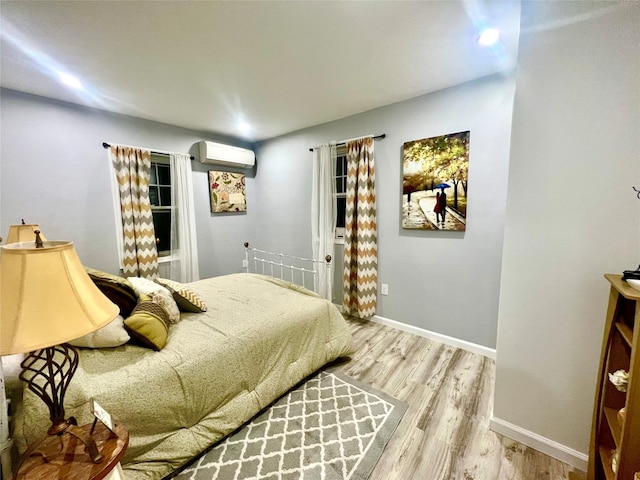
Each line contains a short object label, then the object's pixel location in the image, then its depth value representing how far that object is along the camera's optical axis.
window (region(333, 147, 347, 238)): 3.29
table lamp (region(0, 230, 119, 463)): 0.68
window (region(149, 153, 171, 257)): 3.37
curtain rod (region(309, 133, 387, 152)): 2.79
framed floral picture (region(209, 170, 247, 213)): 3.79
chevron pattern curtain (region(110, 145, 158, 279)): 2.89
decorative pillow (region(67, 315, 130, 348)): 1.38
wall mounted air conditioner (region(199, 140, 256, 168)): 3.47
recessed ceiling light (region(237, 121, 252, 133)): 3.31
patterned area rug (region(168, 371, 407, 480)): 1.35
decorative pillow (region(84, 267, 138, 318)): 1.53
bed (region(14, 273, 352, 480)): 1.17
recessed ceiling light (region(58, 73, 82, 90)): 2.10
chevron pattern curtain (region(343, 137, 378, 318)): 2.88
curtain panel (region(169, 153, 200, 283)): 3.35
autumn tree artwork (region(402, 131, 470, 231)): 2.36
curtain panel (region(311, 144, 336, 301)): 3.22
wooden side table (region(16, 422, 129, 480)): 0.78
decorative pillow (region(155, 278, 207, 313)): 1.91
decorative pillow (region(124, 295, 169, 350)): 1.43
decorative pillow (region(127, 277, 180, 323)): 1.69
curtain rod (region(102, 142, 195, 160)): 2.80
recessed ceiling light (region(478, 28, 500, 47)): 1.63
